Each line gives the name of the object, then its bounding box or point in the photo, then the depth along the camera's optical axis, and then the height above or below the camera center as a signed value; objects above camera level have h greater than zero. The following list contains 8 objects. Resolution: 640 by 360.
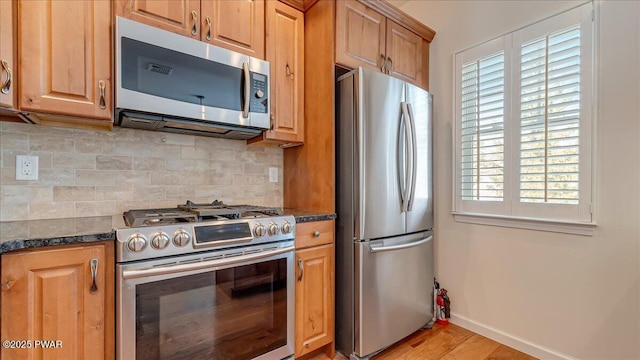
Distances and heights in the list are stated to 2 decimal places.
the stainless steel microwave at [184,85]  1.43 +0.50
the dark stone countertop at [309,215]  1.77 -0.23
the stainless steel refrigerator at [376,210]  1.85 -0.22
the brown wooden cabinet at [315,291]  1.77 -0.71
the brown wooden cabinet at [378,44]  1.99 +1.00
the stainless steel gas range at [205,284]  1.23 -0.51
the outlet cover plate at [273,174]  2.33 +0.02
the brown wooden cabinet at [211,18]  1.51 +0.88
